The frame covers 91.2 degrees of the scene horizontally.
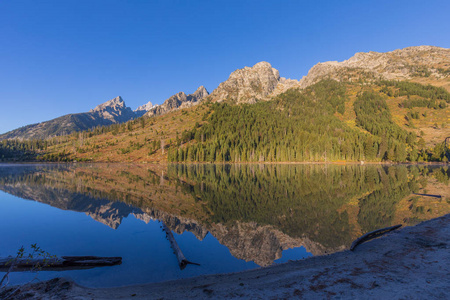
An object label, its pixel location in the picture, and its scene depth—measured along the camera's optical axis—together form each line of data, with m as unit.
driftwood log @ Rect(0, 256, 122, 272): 10.55
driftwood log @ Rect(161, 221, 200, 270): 11.47
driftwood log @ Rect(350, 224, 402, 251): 12.86
